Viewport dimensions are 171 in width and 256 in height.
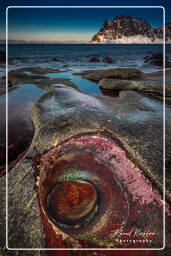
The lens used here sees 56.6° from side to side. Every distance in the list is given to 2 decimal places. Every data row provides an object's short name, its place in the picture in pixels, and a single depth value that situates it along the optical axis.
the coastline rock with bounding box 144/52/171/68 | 16.74
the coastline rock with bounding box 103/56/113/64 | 21.88
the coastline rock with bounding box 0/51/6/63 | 18.31
